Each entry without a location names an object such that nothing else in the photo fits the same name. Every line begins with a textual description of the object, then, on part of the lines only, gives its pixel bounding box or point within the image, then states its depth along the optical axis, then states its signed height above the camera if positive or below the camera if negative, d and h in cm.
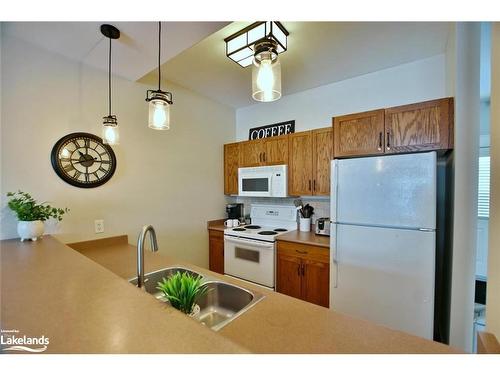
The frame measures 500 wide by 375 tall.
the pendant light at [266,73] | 88 +46
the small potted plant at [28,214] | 152 -22
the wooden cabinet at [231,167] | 303 +23
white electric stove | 232 -66
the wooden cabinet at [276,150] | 263 +40
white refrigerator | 153 -41
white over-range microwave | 259 +3
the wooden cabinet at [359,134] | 185 +44
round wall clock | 174 +19
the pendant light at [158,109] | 121 +41
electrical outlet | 195 -37
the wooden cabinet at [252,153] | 281 +39
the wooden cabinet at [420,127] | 160 +44
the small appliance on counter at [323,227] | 236 -45
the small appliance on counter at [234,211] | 308 -37
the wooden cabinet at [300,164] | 245 +22
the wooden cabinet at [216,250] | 277 -84
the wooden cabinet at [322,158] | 231 +28
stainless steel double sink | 118 -64
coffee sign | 288 +73
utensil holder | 260 -47
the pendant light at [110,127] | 144 +37
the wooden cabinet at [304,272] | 202 -84
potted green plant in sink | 90 -44
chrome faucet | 108 -36
